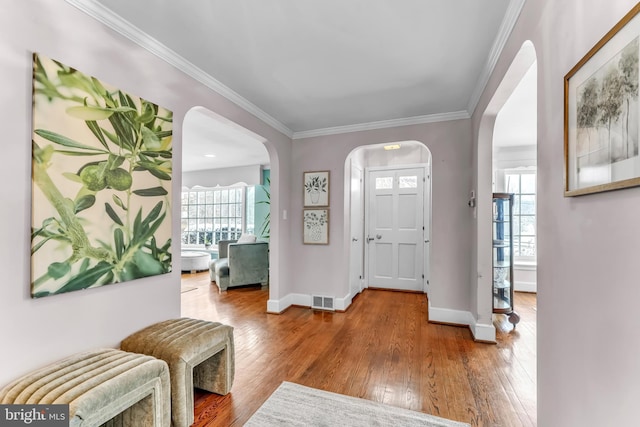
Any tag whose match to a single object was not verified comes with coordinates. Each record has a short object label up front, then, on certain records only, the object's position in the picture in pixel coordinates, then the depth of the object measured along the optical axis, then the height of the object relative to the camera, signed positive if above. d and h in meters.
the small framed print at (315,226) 3.85 -0.14
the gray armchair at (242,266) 4.83 -0.92
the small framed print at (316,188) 3.85 +0.39
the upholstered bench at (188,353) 1.61 -0.85
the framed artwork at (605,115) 0.76 +0.33
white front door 4.70 -0.20
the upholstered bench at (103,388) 1.15 -0.77
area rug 1.69 -1.26
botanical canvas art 1.42 +0.19
